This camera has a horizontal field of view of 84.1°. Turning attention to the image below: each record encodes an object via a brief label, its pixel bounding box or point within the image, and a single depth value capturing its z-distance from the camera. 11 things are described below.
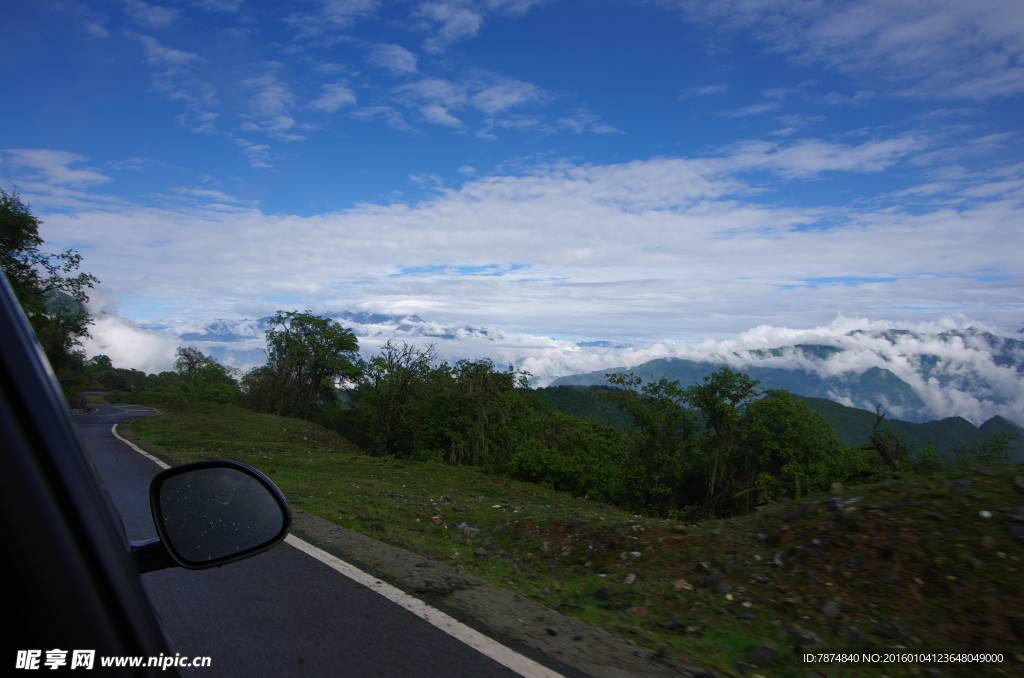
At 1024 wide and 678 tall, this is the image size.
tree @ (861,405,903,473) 12.80
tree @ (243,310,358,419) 47.53
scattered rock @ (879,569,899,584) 4.79
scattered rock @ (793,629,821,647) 4.36
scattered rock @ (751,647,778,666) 4.12
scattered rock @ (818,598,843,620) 4.64
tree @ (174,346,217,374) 81.44
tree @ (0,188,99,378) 20.31
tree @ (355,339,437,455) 28.30
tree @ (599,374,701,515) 25.33
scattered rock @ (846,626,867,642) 4.31
